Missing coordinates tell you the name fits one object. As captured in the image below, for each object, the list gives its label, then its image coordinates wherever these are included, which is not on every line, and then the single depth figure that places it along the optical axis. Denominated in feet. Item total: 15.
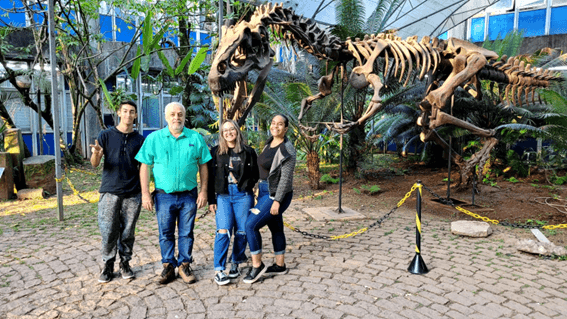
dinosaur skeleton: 15.99
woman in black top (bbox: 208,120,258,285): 12.70
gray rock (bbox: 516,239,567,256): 15.66
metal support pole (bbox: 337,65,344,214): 22.33
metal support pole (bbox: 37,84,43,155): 36.68
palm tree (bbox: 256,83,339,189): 29.94
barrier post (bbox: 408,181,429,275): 13.85
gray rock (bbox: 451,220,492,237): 18.37
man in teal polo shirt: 12.32
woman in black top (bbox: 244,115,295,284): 12.61
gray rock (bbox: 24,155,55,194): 27.37
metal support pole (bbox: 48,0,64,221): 20.25
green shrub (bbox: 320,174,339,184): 32.40
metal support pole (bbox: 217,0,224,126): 19.17
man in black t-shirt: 12.61
